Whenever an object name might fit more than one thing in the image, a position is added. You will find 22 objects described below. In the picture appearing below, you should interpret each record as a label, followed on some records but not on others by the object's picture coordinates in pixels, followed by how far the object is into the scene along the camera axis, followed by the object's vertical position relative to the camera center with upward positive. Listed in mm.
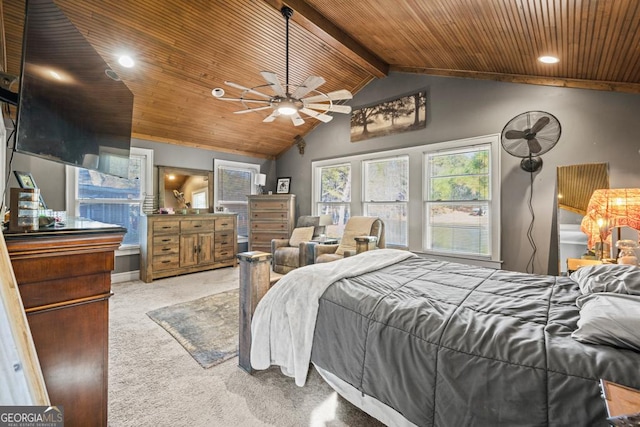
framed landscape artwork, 4328 +1549
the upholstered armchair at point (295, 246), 4675 -613
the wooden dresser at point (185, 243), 4469 -575
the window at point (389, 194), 4617 +301
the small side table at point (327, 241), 4602 -495
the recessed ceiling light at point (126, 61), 3375 +1788
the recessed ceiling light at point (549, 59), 2771 +1518
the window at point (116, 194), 4195 +247
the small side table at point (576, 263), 2611 -474
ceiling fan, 2659 +1159
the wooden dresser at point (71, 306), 985 -364
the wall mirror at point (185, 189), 4965 +382
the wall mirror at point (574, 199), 3023 +149
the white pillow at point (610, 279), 1338 -343
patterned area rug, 2334 -1152
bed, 961 -548
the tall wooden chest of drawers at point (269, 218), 5582 -151
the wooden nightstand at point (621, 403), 597 -473
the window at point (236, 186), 5734 +507
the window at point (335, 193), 5344 +356
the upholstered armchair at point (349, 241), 4230 -460
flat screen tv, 1080 +540
